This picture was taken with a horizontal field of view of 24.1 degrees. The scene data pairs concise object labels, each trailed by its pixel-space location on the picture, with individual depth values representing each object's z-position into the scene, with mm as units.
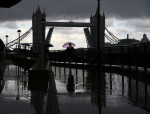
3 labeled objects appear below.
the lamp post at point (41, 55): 11981
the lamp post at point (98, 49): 21175
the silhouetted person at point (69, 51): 25359
